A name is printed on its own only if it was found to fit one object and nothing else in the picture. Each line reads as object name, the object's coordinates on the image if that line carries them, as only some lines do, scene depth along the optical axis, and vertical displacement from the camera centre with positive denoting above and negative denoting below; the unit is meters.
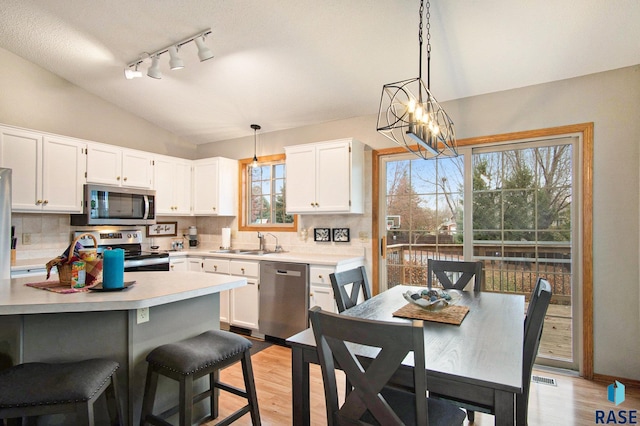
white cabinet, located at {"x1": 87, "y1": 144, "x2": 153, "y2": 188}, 3.86 +0.59
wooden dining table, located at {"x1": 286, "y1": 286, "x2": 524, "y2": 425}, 1.17 -0.53
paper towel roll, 4.84 -0.29
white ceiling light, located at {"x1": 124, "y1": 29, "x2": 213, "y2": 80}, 2.79 +1.39
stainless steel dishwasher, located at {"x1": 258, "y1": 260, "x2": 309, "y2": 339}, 3.58 -0.84
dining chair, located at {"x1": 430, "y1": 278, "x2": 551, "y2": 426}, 1.47 -0.54
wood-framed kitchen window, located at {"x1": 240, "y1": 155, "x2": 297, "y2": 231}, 4.65 +0.28
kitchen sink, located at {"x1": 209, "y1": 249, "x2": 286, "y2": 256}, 4.45 -0.43
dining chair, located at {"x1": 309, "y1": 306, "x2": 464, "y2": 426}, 1.10 -0.52
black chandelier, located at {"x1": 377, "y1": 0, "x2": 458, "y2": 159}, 1.75 +0.50
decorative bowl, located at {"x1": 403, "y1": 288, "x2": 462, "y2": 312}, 1.97 -0.47
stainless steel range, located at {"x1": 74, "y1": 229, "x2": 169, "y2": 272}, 3.84 -0.37
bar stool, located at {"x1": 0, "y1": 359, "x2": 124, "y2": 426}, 1.39 -0.69
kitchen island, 1.67 -0.56
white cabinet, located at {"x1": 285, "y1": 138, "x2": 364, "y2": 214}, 3.70 +0.44
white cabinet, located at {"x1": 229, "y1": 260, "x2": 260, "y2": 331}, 3.90 -0.91
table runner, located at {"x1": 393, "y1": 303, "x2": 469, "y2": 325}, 1.80 -0.52
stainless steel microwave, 3.79 +0.13
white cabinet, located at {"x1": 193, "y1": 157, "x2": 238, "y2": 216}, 4.70 +0.42
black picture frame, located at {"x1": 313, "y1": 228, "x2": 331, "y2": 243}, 4.18 -0.20
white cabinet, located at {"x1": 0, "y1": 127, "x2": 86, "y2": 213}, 3.26 +0.48
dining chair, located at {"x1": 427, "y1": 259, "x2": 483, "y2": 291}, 2.77 -0.43
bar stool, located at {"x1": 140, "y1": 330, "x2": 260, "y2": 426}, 1.68 -0.73
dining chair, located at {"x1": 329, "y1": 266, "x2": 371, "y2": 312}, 2.20 -0.45
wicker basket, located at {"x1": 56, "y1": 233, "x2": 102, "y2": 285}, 1.96 -0.30
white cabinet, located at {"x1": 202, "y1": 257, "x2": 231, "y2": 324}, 4.14 -0.63
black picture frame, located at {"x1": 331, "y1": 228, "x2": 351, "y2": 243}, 4.05 -0.20
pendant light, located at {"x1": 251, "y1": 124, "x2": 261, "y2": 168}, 4.33 +1.05
